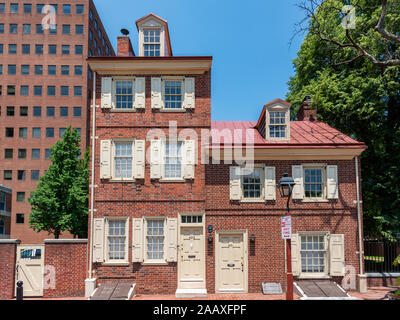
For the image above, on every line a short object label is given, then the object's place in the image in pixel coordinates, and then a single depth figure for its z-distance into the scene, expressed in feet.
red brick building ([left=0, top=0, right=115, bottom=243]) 159.22
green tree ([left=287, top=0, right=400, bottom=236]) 56.75
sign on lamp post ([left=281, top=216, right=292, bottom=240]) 34.99
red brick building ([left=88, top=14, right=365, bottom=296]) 46.42
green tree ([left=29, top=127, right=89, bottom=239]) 93.81
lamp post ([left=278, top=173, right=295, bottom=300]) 34.50
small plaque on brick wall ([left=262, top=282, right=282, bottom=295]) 45.06
